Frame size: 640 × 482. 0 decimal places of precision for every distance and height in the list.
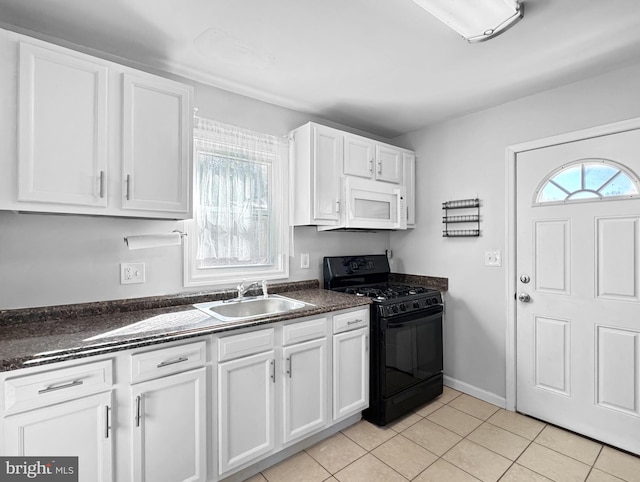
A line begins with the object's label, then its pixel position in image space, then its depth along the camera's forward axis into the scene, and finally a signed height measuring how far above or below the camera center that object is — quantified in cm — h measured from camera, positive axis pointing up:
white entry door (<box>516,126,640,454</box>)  209 -30
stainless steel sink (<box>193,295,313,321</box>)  220 -44
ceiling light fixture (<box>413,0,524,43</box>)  146 +105
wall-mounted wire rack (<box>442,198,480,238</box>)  279 +22
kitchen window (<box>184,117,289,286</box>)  229 +26
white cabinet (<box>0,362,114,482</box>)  121 -68
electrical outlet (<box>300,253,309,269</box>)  283 -15
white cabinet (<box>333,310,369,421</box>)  221 -83
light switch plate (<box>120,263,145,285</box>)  196 -19
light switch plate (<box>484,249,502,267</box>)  267 -12
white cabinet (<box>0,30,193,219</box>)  144 +52
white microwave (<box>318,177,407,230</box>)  273 +33
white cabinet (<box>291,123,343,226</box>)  254 +54
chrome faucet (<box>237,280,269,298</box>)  232 -32
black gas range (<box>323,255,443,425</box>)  238 -75
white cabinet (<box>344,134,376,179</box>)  274 +73
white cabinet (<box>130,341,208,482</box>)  146 -80
